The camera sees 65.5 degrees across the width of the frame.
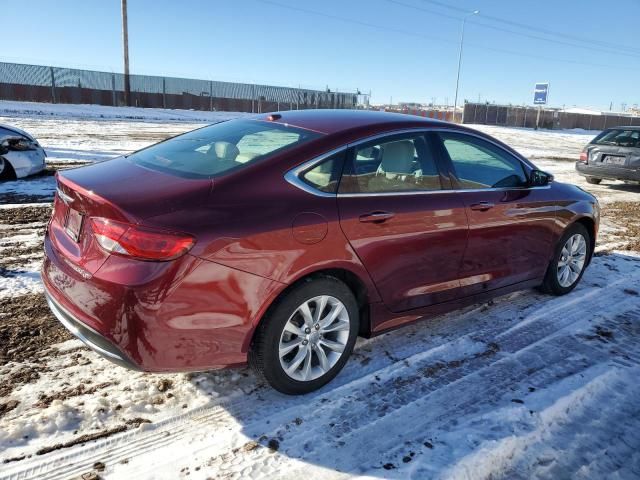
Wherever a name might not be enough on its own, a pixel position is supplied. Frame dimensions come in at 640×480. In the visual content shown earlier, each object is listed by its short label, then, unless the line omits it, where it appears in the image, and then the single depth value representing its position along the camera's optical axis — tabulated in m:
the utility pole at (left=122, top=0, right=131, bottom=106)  35.02
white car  8.37
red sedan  2.46
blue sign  47.19
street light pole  47.09
